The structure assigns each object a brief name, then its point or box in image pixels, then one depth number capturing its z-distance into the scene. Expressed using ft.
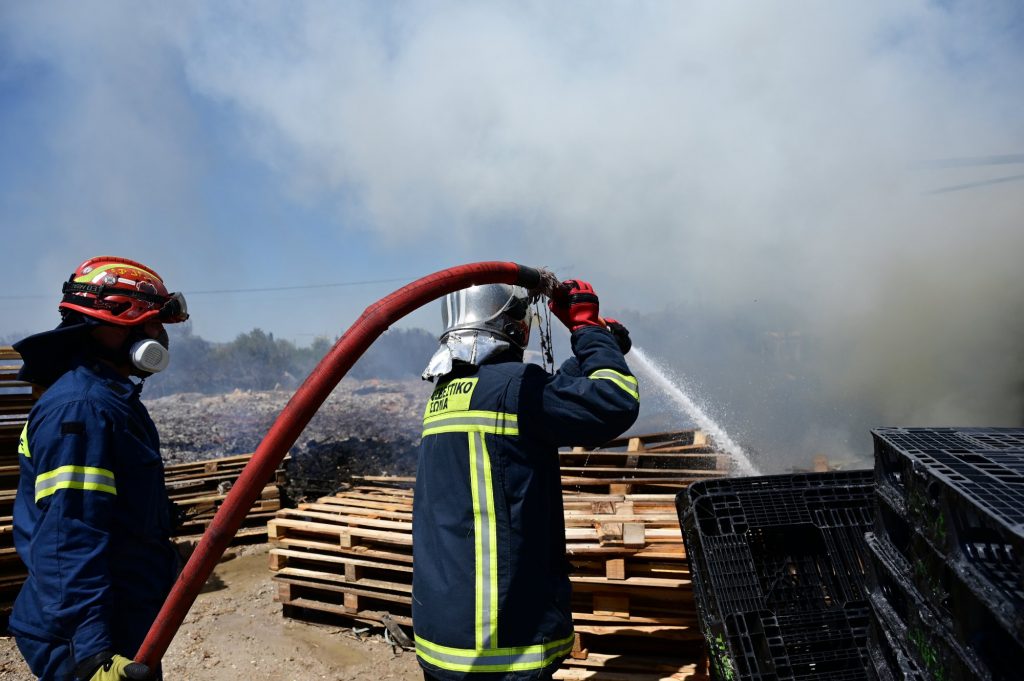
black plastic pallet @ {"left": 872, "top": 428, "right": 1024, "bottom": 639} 4.31
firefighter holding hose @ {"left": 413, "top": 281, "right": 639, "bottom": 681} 7.20
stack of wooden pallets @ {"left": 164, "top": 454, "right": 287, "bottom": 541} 25.17
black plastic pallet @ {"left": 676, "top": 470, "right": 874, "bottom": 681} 7.84
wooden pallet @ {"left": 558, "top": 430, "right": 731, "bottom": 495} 18.44
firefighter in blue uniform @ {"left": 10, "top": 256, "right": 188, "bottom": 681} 6.53
